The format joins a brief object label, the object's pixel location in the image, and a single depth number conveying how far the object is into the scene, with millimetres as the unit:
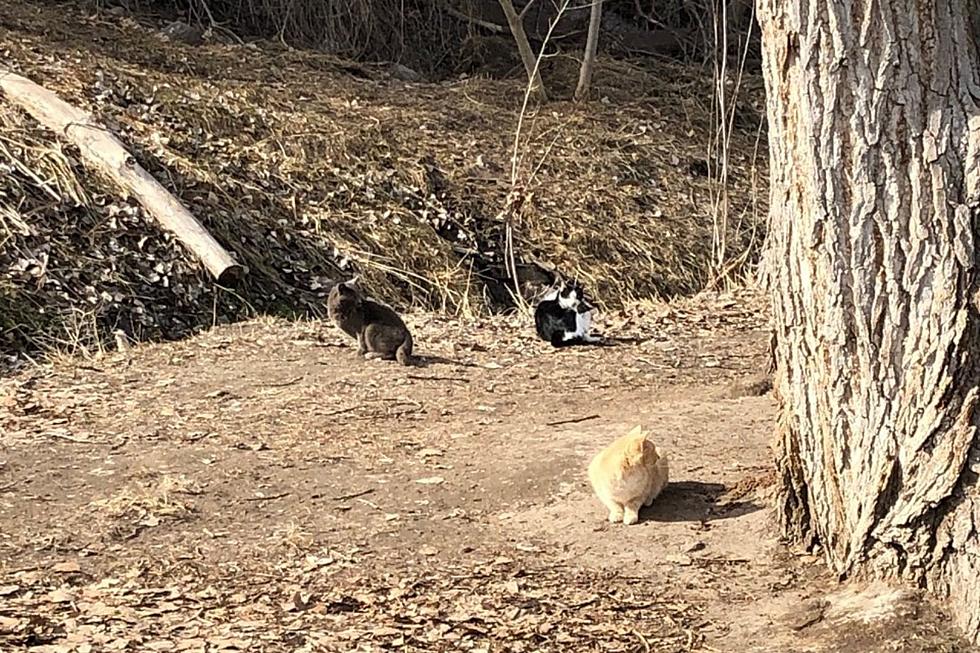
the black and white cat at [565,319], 8562
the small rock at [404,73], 15359
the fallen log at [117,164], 9820
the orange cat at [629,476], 5047
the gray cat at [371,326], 7949
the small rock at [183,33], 14797
